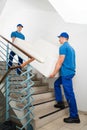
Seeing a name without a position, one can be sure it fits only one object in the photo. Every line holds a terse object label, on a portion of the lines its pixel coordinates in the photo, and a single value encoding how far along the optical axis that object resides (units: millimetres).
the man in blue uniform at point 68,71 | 1696
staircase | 1504
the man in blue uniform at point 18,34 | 2413
